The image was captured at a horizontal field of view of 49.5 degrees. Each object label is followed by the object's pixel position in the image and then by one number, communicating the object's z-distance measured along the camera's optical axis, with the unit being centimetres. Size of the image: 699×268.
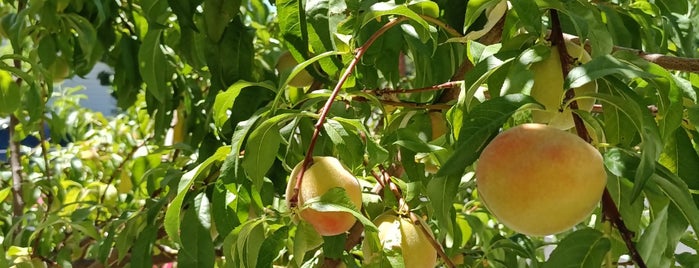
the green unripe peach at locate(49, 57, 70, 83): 136
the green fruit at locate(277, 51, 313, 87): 91
